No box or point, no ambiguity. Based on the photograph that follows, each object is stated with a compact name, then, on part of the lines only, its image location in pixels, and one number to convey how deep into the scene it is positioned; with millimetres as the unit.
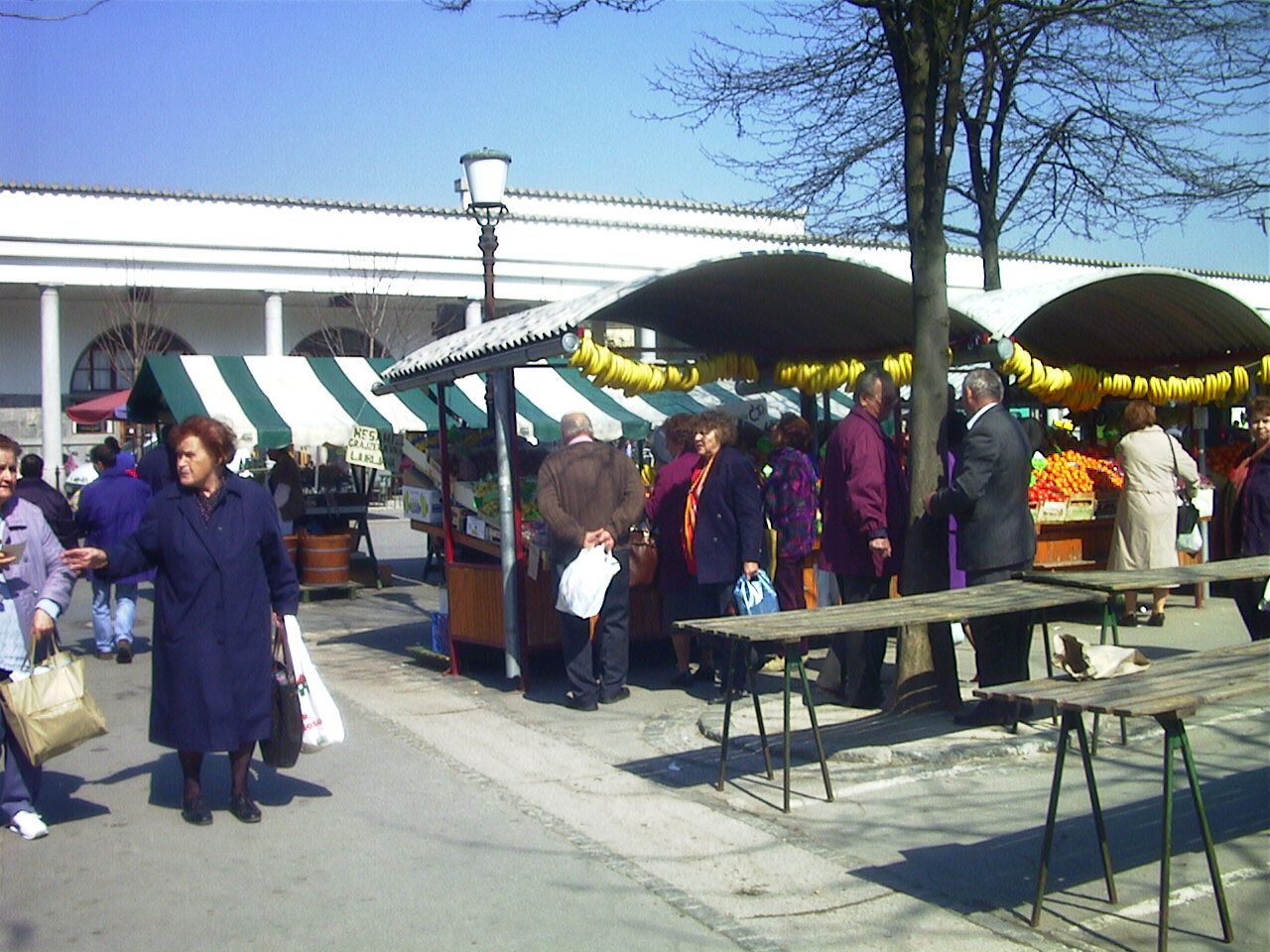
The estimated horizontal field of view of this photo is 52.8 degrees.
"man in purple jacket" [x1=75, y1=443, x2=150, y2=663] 10836
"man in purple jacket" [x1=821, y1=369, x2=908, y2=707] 7875
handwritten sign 13829
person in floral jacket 8953
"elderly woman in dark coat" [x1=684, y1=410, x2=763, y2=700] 8422
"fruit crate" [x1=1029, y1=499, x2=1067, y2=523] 11953
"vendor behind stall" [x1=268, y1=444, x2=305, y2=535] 15008
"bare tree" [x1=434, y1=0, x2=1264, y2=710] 7750
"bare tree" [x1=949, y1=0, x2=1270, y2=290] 11703
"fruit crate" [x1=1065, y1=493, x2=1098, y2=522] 12164
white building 28016
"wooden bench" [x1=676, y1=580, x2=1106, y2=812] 5469
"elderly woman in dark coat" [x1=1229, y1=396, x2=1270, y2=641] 8023
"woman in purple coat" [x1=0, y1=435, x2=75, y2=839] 5641
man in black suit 7172
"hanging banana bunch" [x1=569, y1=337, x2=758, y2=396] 8523
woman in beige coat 10859
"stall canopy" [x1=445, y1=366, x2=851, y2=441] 16688
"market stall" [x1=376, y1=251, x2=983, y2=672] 8555
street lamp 11711
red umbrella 20477
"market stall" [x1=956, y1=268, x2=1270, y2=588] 11555
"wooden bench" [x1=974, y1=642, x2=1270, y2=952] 3973
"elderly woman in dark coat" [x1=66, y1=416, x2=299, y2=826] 5766
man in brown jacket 8289
